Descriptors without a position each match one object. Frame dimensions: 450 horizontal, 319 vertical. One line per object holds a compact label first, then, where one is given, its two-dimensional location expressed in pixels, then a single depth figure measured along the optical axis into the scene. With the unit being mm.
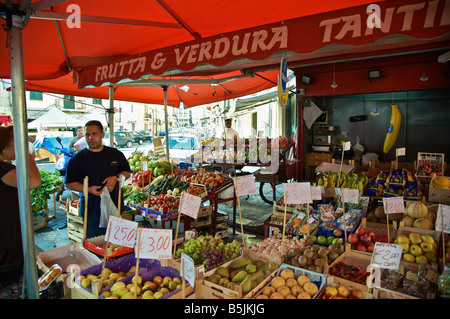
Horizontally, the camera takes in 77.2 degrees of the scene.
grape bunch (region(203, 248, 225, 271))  2465
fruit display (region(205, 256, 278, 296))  2118
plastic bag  3502
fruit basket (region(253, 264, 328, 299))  2086
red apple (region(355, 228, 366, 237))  3217
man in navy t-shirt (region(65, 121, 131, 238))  3425
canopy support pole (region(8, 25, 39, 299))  1788
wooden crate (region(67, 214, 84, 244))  4531
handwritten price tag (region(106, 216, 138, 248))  2141
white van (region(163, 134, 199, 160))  25411
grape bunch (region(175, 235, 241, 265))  2656
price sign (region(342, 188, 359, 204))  3199
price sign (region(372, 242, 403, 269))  2090
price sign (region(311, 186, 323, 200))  3391
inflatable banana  7172
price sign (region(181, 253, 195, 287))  1879
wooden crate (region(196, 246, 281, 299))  1950
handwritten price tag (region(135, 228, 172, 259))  1962
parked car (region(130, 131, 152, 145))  29709
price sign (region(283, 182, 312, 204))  2783
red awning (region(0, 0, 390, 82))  2934
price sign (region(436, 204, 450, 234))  2449
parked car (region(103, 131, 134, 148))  26314
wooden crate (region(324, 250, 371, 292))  2734
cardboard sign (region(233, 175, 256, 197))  2865
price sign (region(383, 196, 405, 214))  2775
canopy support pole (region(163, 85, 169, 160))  6797
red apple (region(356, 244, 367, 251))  2988
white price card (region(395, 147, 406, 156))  4715
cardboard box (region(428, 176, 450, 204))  3885
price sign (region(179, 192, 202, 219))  2518
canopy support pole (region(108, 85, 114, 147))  5661
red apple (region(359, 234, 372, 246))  3076
